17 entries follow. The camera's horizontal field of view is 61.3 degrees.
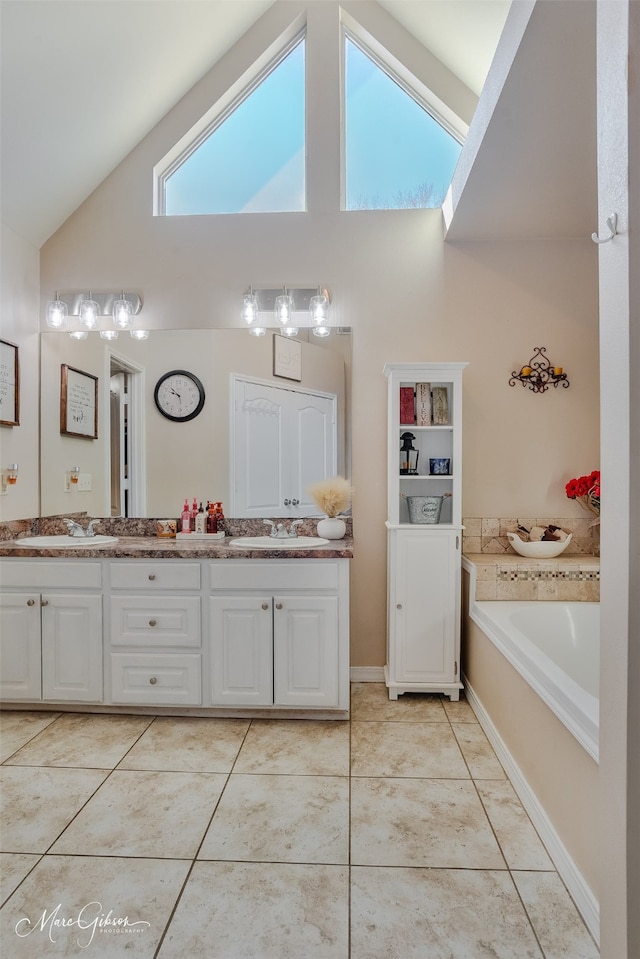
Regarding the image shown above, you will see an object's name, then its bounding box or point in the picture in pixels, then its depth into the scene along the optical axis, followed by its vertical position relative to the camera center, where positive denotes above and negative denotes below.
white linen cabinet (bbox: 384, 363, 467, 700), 2.84 -0.46
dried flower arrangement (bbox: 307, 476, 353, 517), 3.00 -0.10
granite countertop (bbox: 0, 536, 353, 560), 2.55 -0.35
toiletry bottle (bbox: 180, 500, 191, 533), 3.02 -0.24
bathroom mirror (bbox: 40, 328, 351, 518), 3.09 +0.30
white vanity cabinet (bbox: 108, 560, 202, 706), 2.59 -0.75
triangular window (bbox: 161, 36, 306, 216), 3.17 +1.90
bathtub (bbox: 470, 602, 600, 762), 2.12 -0.70
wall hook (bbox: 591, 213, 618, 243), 1.10 +0.52
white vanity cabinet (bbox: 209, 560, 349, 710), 2.56 -0.74
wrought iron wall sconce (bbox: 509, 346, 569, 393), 3.07 +0.59
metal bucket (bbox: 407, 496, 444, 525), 2.92 -0.17
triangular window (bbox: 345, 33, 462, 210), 3.14 +1.95
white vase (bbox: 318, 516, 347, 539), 2.97 -0.28
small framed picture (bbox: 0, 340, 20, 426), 2.86 +0.50
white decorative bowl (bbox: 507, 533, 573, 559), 2.87 -0.38
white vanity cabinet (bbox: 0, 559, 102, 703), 2.63 -0.75
